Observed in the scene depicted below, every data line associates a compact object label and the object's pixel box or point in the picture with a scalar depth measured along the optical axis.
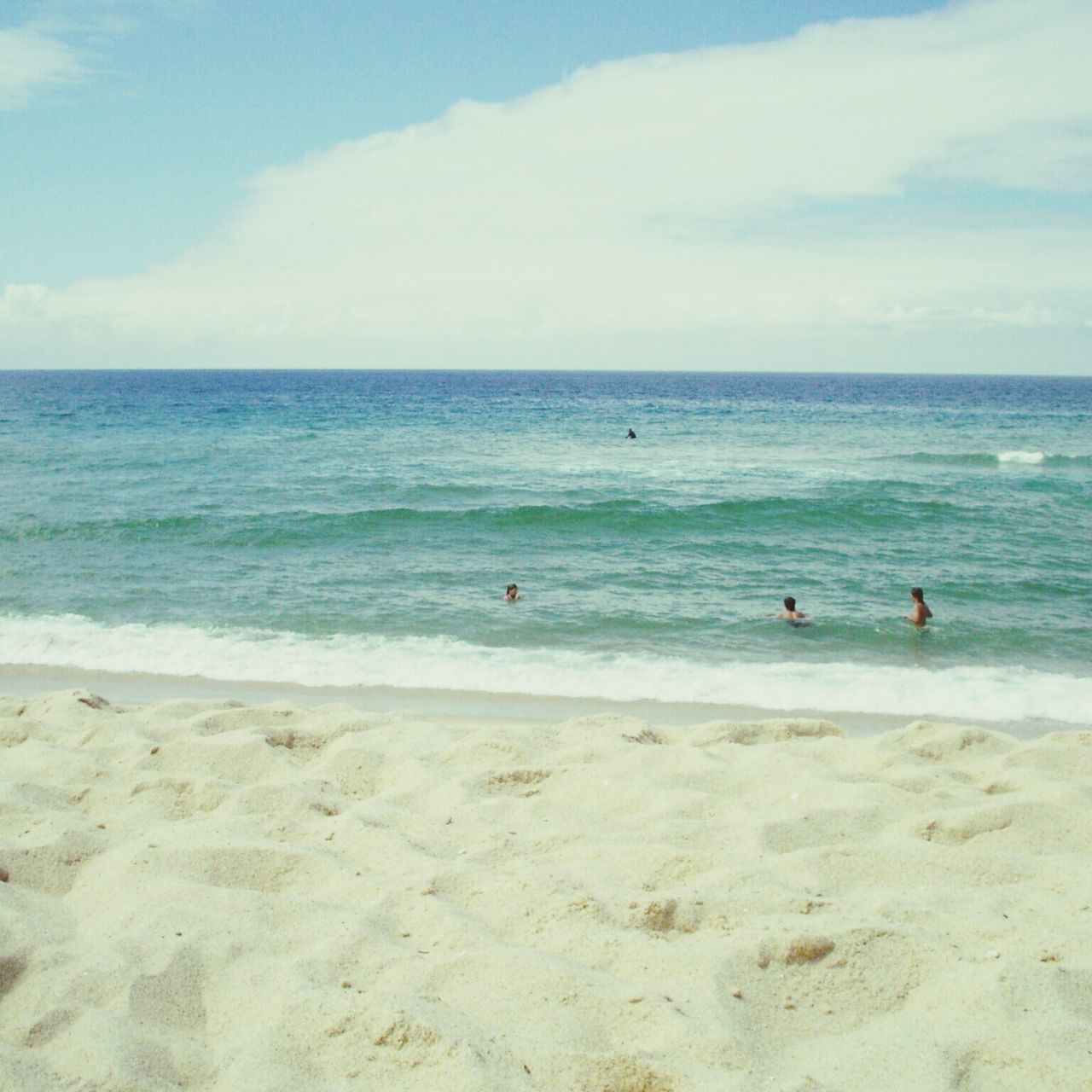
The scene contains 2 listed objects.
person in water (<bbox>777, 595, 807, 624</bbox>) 13.88
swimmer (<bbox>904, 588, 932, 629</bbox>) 13.78
